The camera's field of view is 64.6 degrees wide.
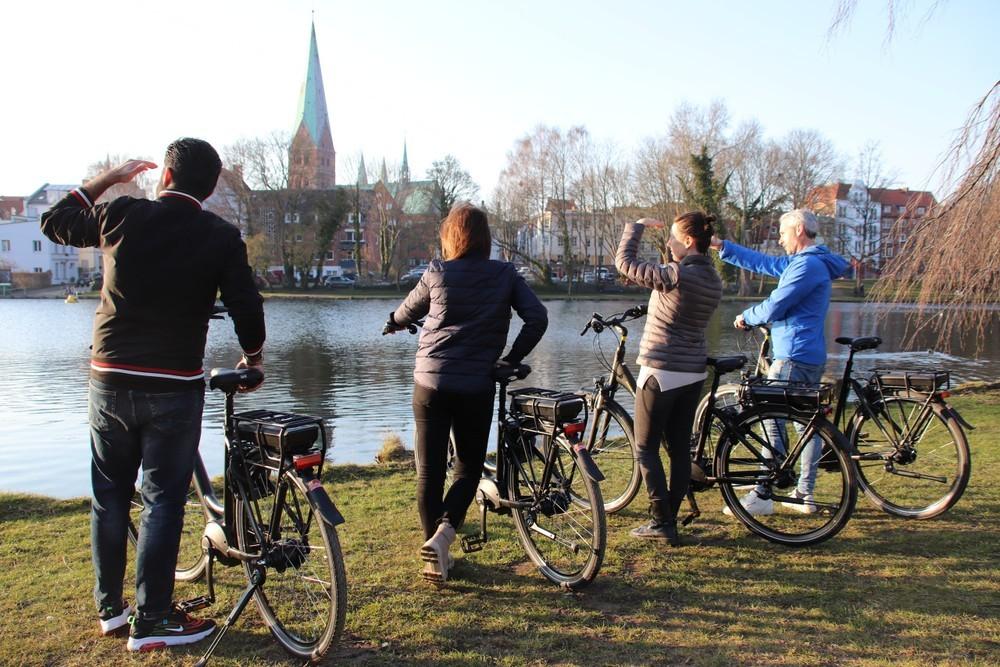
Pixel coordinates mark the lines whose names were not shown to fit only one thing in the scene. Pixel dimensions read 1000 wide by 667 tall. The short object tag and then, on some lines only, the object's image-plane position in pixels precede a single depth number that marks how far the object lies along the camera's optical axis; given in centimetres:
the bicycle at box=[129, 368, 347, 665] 301
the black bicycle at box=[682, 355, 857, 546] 427
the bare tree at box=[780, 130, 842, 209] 5834
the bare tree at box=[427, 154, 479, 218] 6762
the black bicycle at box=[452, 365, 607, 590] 376
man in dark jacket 302
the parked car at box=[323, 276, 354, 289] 6771
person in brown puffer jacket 432
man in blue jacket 497
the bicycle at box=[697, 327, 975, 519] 493
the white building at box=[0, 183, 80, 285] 8381
